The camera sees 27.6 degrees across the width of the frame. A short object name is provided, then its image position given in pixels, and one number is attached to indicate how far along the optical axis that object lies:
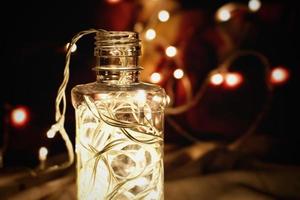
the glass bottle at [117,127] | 0.34
